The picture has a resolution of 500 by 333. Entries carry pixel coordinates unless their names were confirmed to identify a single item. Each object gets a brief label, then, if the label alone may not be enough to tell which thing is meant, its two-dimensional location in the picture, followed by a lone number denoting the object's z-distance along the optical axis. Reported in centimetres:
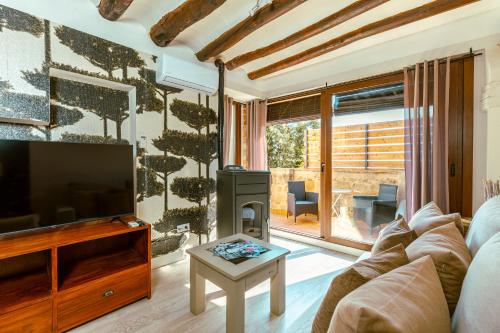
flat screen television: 159
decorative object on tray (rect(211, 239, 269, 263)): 165
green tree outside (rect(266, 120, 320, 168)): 444
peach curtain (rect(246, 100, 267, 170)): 382
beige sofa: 54
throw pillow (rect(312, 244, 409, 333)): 82
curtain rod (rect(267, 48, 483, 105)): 221
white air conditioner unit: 243
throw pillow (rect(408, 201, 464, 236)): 140
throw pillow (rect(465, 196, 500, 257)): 102
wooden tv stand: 147
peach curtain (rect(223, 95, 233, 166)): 356
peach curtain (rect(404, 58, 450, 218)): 228
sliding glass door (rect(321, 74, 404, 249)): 276
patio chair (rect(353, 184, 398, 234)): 281
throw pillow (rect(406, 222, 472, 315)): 83
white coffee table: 142
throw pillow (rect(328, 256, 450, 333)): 53
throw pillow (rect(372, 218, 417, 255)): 124
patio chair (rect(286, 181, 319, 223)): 429
